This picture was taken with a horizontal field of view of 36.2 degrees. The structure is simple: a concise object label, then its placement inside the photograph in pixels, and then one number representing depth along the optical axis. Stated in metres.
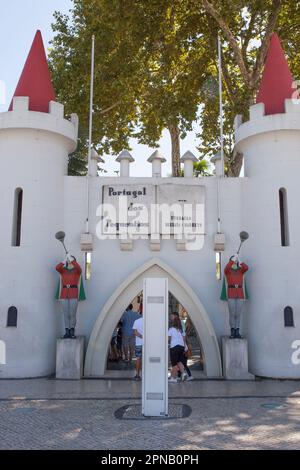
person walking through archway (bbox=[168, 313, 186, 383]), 10.21
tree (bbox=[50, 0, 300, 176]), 18.72
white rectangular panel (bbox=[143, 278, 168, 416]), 7.52
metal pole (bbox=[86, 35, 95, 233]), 12.10
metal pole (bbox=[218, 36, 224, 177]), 12.81
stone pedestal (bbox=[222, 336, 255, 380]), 10.83
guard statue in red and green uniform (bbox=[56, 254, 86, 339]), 11.08
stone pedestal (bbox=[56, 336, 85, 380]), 10.82
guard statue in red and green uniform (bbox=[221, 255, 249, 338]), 11.11
